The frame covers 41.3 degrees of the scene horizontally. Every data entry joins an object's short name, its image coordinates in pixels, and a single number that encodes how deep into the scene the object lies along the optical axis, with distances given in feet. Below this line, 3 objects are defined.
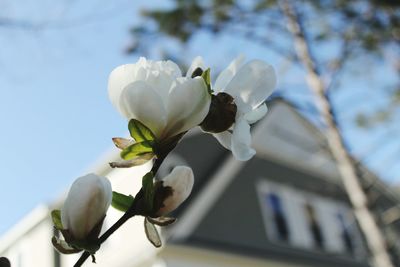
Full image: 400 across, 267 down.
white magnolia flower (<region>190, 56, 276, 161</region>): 1.68
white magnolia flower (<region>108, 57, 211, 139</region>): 1.56
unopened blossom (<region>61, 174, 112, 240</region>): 1.47
